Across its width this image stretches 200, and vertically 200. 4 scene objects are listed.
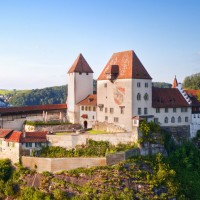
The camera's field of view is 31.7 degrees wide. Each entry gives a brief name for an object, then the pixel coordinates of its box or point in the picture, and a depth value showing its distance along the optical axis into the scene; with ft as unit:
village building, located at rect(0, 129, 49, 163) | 165.21
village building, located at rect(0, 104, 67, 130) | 195.31
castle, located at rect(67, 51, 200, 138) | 178.81
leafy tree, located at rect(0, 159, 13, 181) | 161.68
